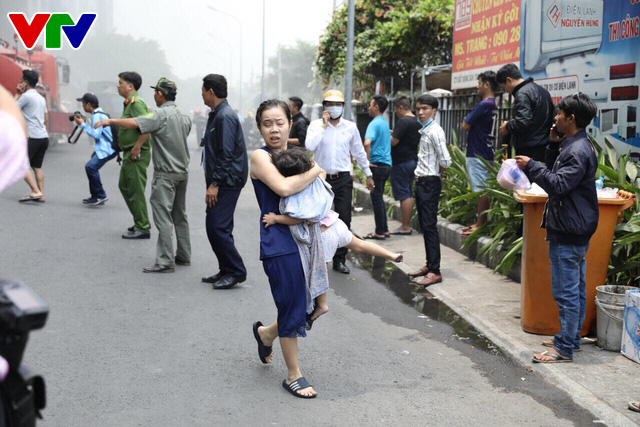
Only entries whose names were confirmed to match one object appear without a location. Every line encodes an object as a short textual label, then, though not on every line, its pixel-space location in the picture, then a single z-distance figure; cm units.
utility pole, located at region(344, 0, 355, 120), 1388
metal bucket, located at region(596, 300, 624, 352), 523
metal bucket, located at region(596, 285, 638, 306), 534
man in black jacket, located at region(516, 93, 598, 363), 485
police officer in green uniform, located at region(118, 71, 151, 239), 876
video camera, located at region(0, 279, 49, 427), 194
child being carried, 434
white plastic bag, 511
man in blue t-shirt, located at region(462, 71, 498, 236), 848
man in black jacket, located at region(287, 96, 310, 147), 1128
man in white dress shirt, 798
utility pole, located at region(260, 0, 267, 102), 4028
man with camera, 1116
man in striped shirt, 746
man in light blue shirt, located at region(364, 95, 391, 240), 991
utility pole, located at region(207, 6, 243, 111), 4247
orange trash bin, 539
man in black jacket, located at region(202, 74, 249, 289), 683
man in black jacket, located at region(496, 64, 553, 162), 711
